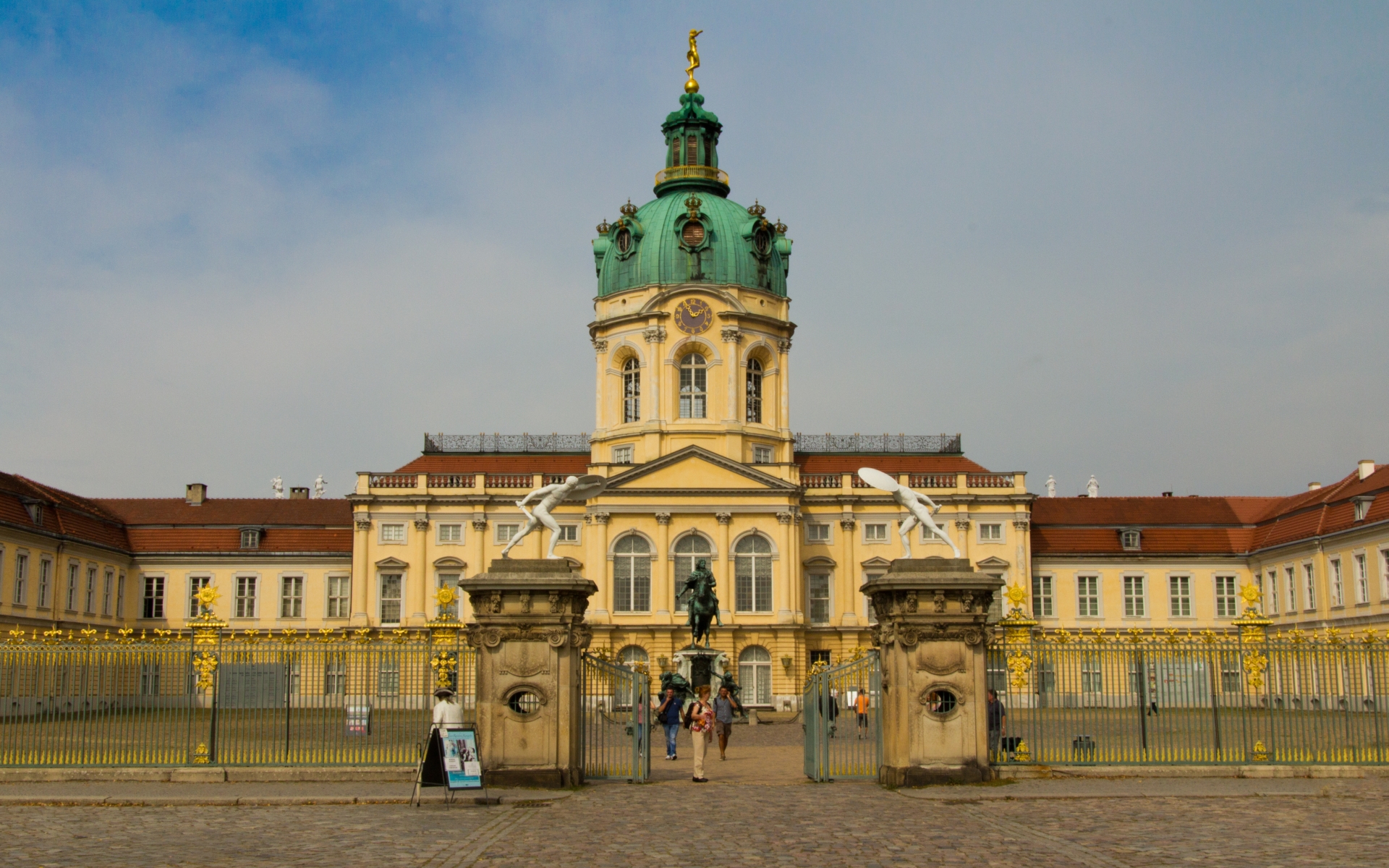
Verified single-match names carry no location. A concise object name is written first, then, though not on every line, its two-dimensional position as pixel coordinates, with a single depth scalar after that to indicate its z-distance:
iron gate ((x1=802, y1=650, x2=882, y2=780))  24.17
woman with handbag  24.69
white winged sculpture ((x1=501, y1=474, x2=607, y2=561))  24.61
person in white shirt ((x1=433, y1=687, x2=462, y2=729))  22.41
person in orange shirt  36.72
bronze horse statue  48.56
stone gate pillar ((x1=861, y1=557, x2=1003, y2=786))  22.73
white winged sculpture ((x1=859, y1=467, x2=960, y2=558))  24.17
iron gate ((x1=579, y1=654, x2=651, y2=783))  24.28
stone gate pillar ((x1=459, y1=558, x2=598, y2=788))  22.66
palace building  63.75
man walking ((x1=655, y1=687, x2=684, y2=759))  30.83
